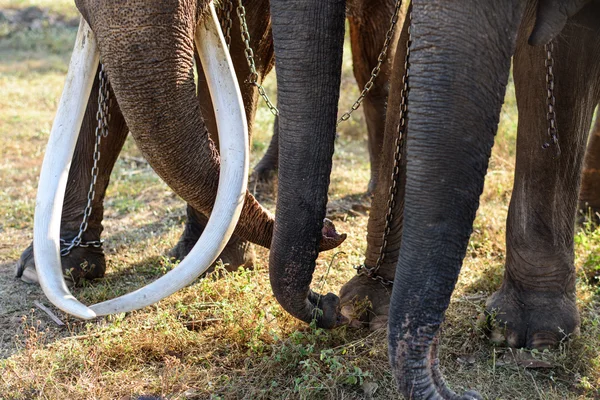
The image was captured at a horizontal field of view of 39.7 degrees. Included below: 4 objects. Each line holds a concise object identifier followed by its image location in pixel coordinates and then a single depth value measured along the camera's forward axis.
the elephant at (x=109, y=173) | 3.53
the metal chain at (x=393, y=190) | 2.73
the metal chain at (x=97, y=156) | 3.23
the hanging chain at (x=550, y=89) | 2.78
